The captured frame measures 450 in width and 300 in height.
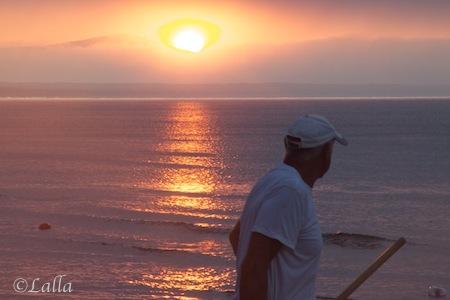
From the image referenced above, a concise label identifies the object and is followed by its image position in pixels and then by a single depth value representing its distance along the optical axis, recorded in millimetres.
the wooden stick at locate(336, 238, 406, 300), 7201
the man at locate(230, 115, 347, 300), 6557
